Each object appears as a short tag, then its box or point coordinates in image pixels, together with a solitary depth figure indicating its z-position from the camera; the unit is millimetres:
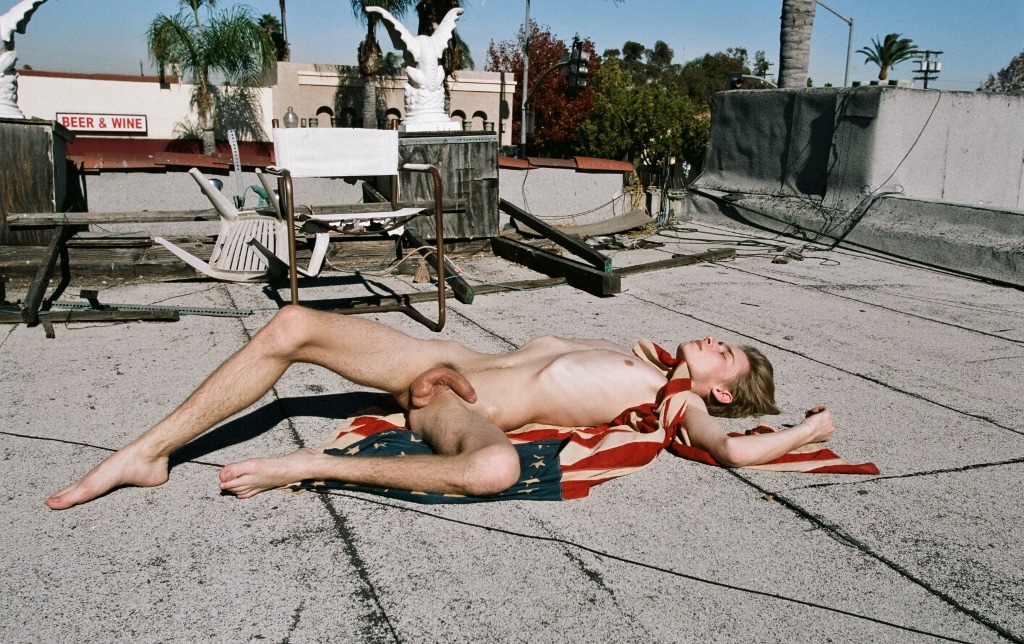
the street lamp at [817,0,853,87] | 35744
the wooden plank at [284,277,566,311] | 5289
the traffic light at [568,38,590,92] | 25344
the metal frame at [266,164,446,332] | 4473
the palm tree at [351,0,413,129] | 28000
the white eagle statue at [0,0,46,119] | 6629
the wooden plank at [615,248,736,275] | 6754
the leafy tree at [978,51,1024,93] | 43719
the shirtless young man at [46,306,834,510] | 2459
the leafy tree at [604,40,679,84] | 74438
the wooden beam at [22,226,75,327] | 4656
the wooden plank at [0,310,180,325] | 4680
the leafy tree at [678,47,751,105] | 66562
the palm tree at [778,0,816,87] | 10914
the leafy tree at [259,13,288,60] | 37184
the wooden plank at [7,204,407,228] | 4988
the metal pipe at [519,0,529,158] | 27303
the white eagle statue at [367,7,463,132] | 7840
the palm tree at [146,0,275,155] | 27719
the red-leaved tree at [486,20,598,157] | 37625
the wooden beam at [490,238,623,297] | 5902
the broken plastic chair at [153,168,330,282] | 5223
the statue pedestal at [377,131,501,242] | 7508
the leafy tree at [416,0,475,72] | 23622
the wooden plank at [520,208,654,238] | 8555
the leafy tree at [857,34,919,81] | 43531
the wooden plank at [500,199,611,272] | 6160
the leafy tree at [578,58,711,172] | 34000
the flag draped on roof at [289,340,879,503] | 2672
